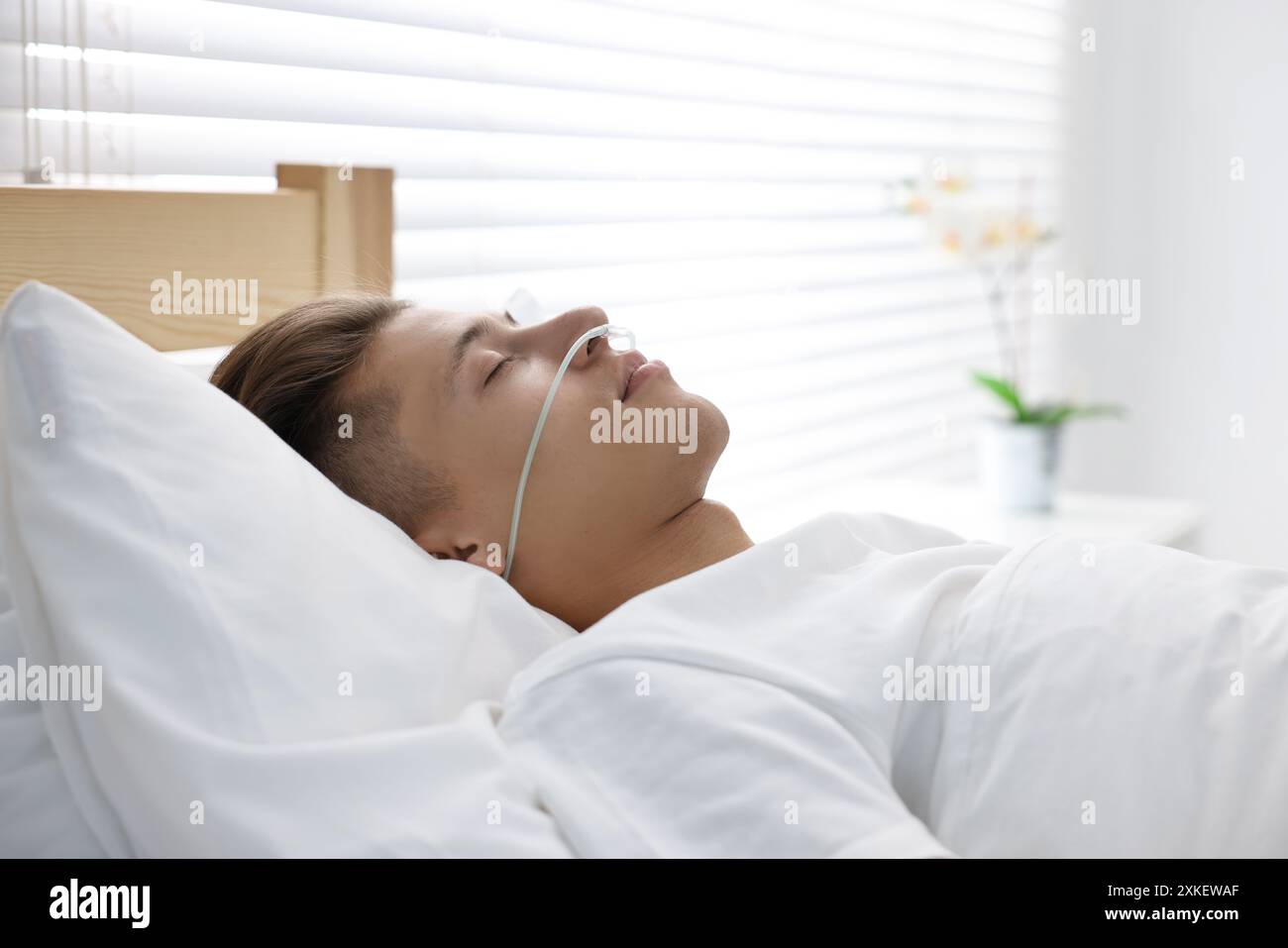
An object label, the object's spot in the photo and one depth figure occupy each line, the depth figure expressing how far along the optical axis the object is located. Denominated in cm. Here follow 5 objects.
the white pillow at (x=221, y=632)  73
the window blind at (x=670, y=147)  132
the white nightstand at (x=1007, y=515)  217
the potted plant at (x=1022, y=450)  231
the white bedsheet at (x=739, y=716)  75
